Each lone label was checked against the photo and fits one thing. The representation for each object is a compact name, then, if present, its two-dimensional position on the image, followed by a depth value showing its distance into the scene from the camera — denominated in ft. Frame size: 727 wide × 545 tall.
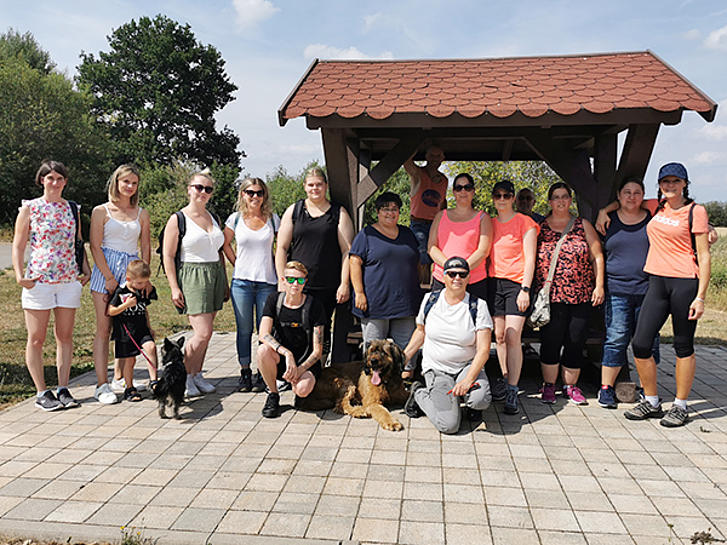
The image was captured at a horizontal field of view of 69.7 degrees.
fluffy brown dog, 14.17
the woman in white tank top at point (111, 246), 14.89
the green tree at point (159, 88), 131.23
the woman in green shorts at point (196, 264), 15.47
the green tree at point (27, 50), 122.31
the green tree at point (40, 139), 94.89
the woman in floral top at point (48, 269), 13.98
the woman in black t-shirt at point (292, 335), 14.20
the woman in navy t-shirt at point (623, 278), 14.67
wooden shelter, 15.21
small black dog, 13.92
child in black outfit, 14.80
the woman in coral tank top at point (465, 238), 14.82
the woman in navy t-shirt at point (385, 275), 15.24
